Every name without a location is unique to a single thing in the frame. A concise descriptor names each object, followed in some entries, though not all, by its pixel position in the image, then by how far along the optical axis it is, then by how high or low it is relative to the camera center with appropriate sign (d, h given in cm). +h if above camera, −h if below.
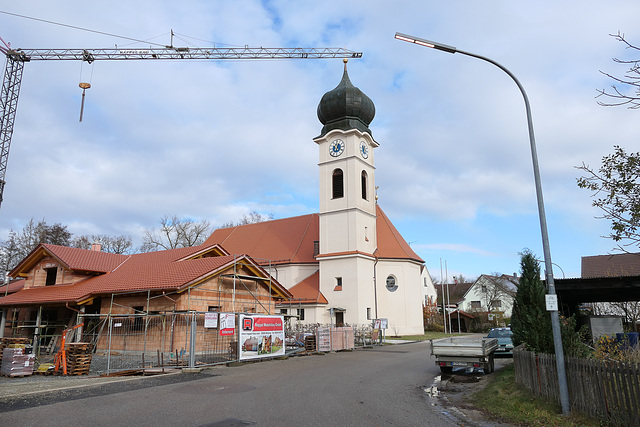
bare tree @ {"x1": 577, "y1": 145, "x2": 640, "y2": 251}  847 +225
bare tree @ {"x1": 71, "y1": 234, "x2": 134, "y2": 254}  6300 +1005
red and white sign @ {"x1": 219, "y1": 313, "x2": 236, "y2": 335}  1827 -41
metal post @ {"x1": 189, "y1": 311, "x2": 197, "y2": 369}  1681 -114
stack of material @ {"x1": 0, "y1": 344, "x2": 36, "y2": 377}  1595 -161
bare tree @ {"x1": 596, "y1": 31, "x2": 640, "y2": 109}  769 +377
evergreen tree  1112 -10
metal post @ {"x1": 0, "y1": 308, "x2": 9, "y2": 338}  2741 -24
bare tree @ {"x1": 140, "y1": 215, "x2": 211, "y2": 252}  6047 +1042
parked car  2116 -140
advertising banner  1936 -101
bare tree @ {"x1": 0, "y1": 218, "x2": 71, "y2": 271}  4984 +859
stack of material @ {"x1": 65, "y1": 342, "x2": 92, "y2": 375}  1633 -154
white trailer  1531 -146
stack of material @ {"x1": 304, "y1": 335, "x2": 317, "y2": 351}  2498 -166
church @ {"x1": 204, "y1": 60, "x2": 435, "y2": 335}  3775 +547
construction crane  3886 +2422
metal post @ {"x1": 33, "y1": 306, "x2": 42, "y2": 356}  2272 -102
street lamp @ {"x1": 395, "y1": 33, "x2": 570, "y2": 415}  879 +170
